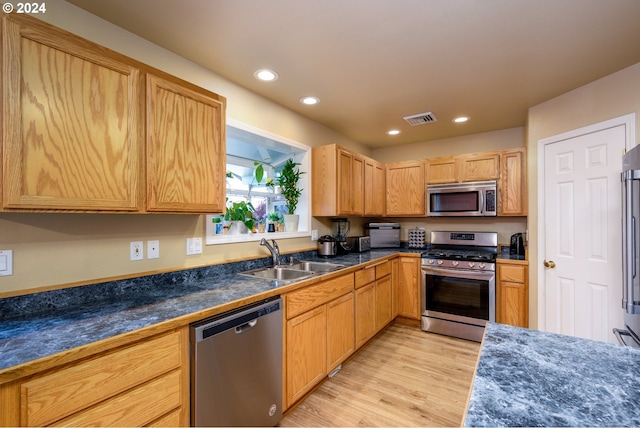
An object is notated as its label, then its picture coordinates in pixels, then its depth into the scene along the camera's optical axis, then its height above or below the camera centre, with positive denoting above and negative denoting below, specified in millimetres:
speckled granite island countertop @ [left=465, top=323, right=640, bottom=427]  655 -455
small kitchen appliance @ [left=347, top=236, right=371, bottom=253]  3648 -348
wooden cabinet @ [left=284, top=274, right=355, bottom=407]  1941 -886
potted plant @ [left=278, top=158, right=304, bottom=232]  3090 +281
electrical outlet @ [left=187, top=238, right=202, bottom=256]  2061 -211
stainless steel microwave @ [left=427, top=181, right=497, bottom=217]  3479 +207
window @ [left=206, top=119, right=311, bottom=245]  2424 +416
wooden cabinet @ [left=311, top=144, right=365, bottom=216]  3137 +391
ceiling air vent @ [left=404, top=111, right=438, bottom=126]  3143 +1092
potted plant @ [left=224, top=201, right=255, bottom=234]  2475 -5
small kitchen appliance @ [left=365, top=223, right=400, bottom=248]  4105 -260
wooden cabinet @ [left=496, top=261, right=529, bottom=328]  3016 -831
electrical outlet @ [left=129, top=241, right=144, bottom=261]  1764 -210
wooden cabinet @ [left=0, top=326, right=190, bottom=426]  918 -630
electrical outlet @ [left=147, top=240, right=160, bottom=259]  1843 -210
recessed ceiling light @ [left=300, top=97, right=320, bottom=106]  2736 +1112
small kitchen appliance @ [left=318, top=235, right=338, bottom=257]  3188 -341
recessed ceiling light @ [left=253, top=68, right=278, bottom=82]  2223 +1111
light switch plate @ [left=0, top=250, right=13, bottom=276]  1332 -210
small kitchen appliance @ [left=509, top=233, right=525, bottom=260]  3410 -360
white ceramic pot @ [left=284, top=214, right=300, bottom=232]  3072 -62
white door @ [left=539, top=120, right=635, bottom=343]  2256 -148
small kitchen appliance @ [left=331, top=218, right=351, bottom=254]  3451 -215
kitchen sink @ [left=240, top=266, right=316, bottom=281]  2416 -487
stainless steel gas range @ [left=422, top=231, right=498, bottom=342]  3148 -859
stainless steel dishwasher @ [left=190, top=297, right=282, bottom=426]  1374 -801
